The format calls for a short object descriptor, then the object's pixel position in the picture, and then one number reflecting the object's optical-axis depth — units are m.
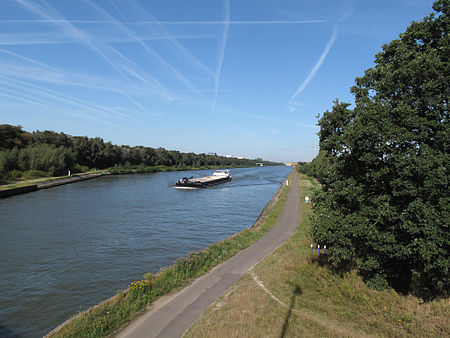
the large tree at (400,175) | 9.08
